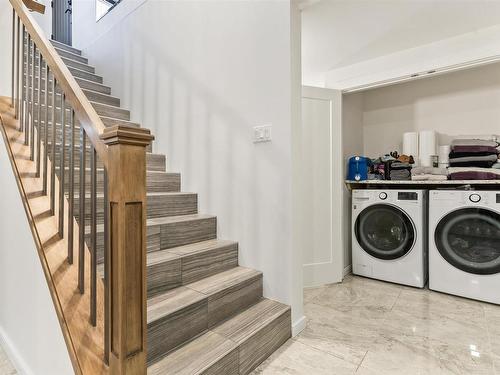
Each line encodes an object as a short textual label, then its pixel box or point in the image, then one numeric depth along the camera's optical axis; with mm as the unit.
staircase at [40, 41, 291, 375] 1324
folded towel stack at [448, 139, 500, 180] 2508
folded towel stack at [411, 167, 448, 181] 2691
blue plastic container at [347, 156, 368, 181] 3062
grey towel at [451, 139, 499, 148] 2636
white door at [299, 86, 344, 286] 2705
